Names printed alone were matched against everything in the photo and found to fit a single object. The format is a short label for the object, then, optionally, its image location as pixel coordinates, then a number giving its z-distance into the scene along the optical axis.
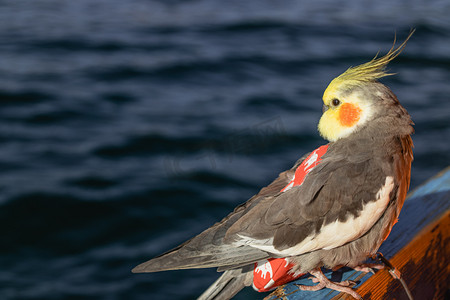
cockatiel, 1.23
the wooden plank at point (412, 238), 1.22
